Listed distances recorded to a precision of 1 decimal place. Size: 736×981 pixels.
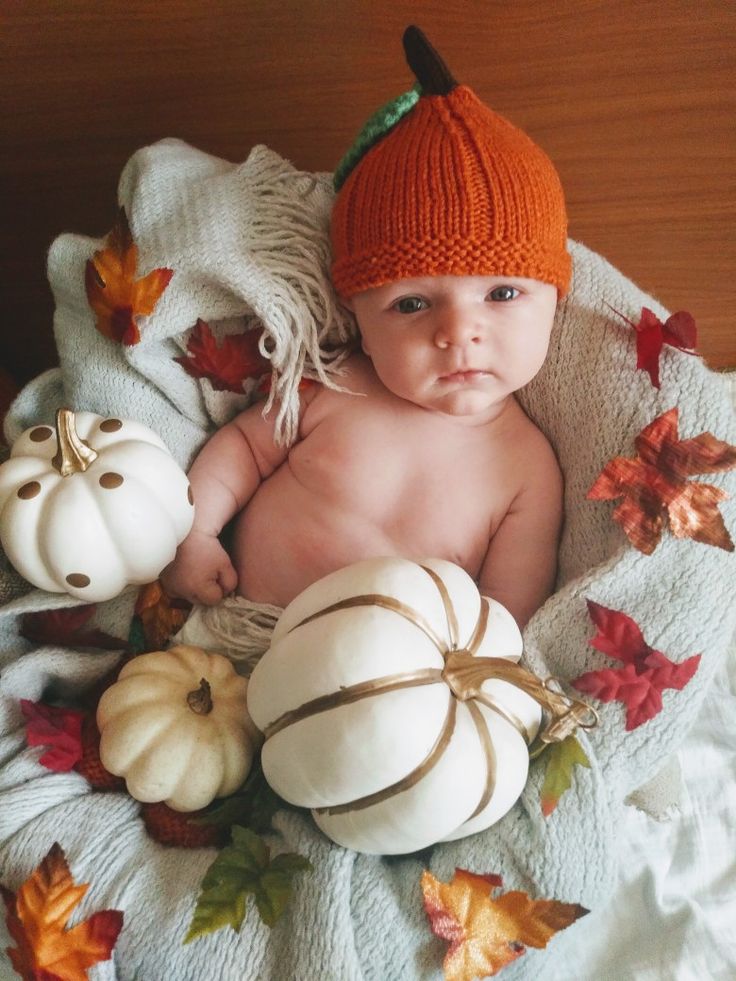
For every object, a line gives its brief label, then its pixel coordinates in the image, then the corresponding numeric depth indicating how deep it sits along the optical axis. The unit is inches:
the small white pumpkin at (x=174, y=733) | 28.6
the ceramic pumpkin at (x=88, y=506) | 28.6
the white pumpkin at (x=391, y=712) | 23.7
